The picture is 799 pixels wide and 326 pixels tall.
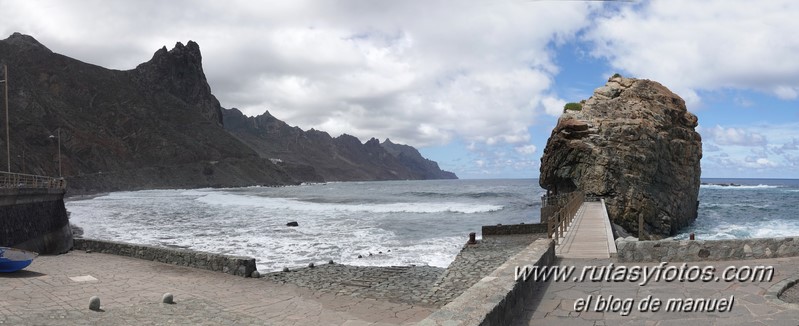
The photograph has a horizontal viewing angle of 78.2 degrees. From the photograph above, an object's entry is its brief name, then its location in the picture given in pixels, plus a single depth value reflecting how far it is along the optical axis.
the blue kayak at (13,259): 11.25
